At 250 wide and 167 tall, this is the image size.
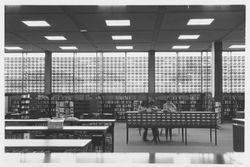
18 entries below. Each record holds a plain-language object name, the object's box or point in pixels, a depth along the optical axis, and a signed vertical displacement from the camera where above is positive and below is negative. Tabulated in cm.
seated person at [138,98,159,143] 992 -63
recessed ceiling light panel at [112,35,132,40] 1290 +221
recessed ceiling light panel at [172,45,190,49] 1631 +224
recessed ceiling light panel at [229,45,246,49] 1632 +231
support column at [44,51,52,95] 1781 +95
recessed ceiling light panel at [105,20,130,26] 1012 +221
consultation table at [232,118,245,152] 722 -105
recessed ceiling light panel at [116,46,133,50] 1625 +222
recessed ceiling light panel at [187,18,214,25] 1007 +225
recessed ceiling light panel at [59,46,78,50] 1619 +220
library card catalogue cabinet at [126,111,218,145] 932 -87
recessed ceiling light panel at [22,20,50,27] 1013 +220
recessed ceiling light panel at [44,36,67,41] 1311 +220
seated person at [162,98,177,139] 1069 -57
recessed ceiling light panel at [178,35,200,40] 1298 +223
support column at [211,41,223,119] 1455 +95
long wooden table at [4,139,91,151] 422 -76
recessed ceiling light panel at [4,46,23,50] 1623 +221
